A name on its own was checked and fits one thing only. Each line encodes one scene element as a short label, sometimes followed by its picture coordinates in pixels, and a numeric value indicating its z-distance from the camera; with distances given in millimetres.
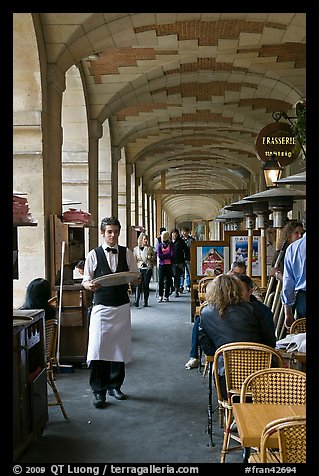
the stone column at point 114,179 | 12273
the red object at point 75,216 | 7164
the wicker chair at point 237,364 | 3474
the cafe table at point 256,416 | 2383
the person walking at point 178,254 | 12820
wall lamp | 7227
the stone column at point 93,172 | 9570
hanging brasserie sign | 7648
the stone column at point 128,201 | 15141
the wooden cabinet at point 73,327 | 6297
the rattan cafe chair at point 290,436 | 2166
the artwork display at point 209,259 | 9242
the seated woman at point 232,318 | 3898
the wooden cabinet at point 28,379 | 3584
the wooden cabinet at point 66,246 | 6531
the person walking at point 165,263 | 12195
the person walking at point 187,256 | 13245
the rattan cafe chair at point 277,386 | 2857
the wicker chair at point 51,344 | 4488
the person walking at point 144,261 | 11248
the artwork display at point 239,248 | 8352
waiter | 4898
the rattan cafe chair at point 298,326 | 4359
